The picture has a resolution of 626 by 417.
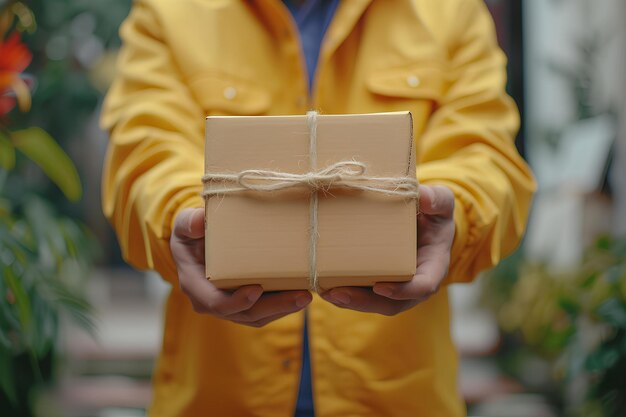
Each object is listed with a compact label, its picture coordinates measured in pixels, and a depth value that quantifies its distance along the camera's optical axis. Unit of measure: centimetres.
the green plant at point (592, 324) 227
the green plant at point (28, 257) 180
